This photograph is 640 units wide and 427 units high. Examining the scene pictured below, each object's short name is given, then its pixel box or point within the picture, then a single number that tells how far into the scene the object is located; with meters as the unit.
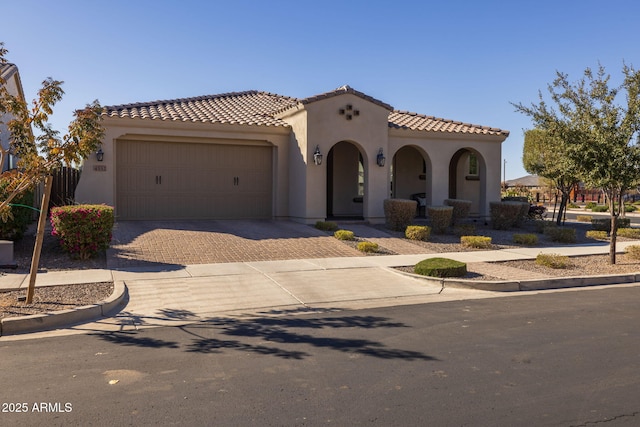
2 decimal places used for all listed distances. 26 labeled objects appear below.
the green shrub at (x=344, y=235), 15.01
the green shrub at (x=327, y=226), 16.47
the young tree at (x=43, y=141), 7.64
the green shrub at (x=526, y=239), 15.88
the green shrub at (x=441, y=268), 10.35
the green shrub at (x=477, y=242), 14.89
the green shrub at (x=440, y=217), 17.22
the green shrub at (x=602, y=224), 20.14
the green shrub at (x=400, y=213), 17.30
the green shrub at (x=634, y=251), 13.40
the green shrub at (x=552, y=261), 11.96
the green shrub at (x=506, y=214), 18.97
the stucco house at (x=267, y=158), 17.22
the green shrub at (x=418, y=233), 15.81
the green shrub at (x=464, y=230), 17.31
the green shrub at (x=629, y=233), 18.72
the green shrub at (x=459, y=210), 19.00
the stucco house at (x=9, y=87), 17.17
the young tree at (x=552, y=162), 12.73
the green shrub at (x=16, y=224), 11.43
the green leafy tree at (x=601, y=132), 12.07
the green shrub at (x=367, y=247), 13.59
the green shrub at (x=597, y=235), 18.28
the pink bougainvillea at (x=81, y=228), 11.11
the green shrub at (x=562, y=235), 17.00
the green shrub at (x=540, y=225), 19.04
